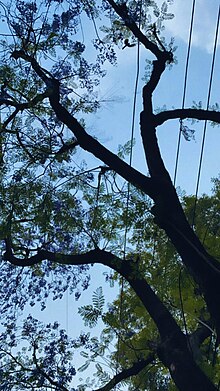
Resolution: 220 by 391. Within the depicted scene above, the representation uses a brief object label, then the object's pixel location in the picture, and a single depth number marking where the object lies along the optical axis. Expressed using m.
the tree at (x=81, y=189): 5.00
